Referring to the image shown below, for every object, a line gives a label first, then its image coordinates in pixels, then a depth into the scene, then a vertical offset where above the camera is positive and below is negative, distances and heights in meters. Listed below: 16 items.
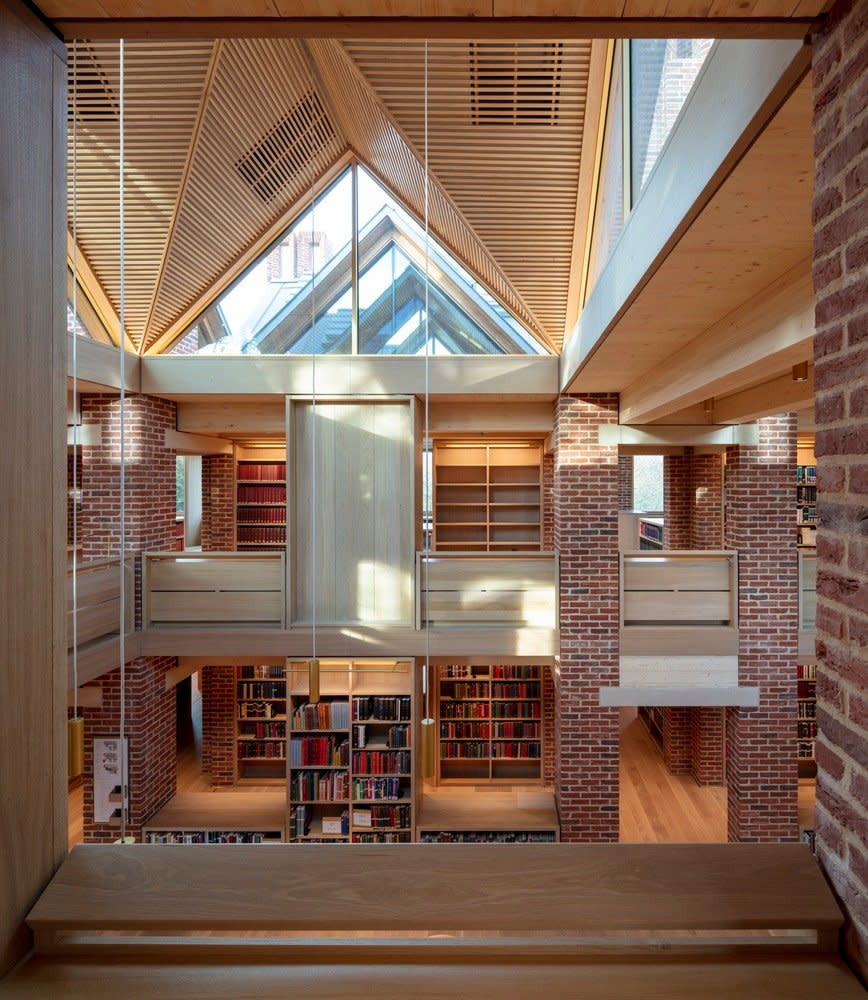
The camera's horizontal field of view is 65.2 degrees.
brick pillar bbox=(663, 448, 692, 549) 8.89 -0.04
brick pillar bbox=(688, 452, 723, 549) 8.29 -0.07
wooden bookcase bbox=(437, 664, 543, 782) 8.80 -2.87
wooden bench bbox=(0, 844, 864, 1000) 1.34 -0.87
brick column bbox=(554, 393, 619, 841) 6.44 -1.13
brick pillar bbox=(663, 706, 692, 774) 9.03 -3.28
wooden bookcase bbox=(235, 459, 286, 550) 9.48 -0.05
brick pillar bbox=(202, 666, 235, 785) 8.77 -3.03
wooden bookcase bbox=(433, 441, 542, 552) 9.39 +0.00
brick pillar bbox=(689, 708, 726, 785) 8.70 -3.24
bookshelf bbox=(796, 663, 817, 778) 8.80 -2.90
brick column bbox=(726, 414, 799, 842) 6.58 -1.99
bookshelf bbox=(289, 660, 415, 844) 6.68 -2.60
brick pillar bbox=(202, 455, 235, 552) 9.23 -0.01
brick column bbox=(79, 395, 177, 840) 6.66 -0.31
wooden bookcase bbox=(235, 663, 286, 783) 8.88 -2.93
